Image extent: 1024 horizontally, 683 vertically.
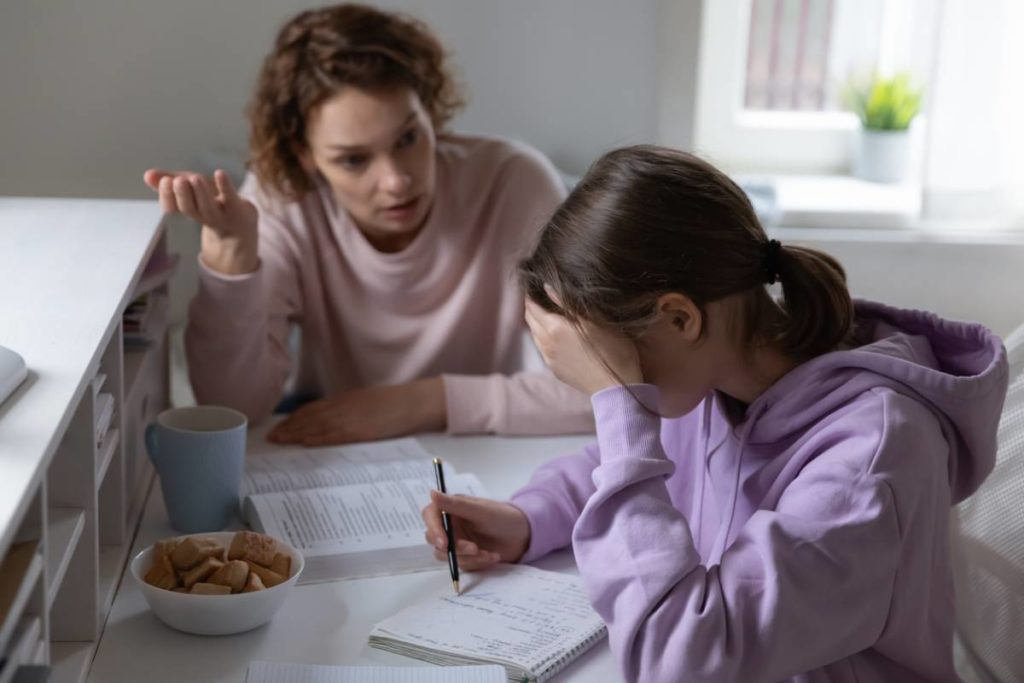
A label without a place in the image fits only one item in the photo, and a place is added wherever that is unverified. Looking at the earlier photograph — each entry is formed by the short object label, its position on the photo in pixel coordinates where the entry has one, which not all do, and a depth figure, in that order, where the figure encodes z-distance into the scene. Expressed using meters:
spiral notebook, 1.05
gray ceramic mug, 1.27
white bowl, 1.07
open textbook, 1.25
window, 2.78
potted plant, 2.68
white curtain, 2.42
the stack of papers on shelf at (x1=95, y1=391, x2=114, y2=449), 1.08
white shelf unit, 0.81
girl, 0.99
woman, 1.63
